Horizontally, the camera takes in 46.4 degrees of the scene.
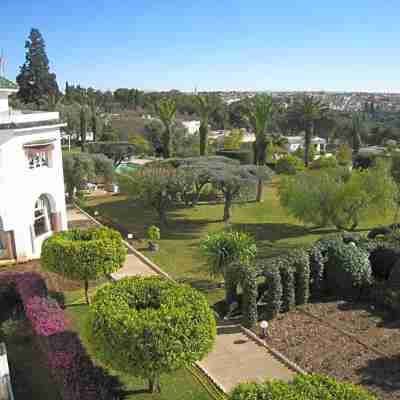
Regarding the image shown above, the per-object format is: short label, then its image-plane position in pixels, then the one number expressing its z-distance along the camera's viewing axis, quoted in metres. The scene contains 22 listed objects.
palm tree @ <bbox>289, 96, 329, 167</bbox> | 50.75
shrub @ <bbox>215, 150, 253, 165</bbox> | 49.87
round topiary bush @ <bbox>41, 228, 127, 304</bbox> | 16.27
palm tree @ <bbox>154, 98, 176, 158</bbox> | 46.45
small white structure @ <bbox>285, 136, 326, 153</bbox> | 70.05
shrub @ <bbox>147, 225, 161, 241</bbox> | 25.92
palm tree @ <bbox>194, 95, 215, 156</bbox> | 46.38
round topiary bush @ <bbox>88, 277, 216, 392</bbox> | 10.38
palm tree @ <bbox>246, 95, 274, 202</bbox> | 38.59
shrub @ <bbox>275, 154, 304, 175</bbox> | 48.46
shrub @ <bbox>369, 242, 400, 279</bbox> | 19.03
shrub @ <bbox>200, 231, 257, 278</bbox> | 18.69
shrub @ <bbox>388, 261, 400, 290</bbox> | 17.57
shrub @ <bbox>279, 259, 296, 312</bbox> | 16.97
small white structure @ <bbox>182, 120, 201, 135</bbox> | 77.06
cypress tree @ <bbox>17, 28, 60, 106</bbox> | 68.75
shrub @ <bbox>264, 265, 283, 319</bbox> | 16.55
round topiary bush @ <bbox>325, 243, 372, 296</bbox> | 18.02
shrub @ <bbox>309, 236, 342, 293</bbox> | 18.08
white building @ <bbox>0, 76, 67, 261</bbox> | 20.78
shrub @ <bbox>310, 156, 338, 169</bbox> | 46.45
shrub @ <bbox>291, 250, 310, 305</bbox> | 17.36
